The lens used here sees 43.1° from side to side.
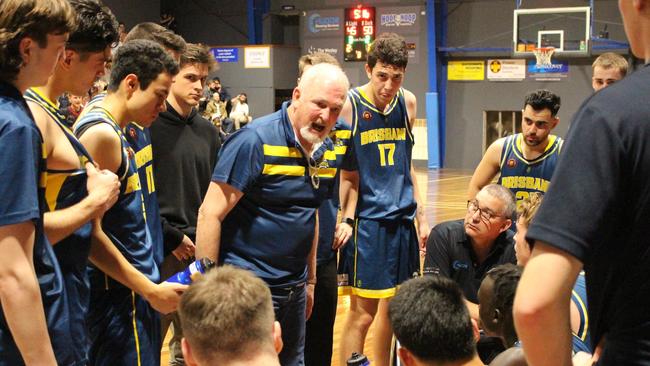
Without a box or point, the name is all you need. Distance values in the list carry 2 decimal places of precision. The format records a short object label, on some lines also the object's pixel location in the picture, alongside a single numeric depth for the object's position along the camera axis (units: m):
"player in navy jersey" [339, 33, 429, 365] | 5.15
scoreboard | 21.73
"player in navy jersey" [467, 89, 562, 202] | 5.23
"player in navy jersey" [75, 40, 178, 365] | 3.09
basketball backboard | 17.59
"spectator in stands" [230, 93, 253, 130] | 20.75
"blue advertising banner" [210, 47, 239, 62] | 22.95
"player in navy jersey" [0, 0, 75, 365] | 2.12
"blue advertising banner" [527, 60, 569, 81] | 19.34
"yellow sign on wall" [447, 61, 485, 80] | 20.45
